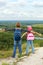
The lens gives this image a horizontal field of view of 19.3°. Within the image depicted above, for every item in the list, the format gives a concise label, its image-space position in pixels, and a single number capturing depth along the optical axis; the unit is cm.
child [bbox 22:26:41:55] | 550
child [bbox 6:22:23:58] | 530
